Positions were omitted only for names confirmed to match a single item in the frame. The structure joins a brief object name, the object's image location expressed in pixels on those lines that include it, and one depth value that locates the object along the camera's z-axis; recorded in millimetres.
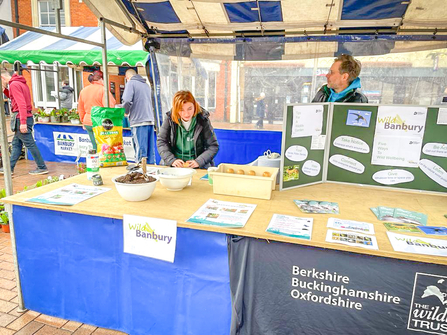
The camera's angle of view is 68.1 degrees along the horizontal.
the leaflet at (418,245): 1312
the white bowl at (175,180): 2002
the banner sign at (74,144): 6039
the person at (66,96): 9008
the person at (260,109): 4957
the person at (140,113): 5172
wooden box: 1898
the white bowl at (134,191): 1773
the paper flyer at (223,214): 1549
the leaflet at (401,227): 1512
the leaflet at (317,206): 1725
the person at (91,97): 5082
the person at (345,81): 2770
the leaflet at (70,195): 1812
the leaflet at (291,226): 1441
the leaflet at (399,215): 1630
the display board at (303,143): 2020
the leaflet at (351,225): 1506
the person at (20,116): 4707
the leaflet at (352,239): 1348
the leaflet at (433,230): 1493
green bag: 2475
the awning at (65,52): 6047
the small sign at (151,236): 1574
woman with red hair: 2707
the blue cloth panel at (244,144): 4840
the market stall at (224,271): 1392
